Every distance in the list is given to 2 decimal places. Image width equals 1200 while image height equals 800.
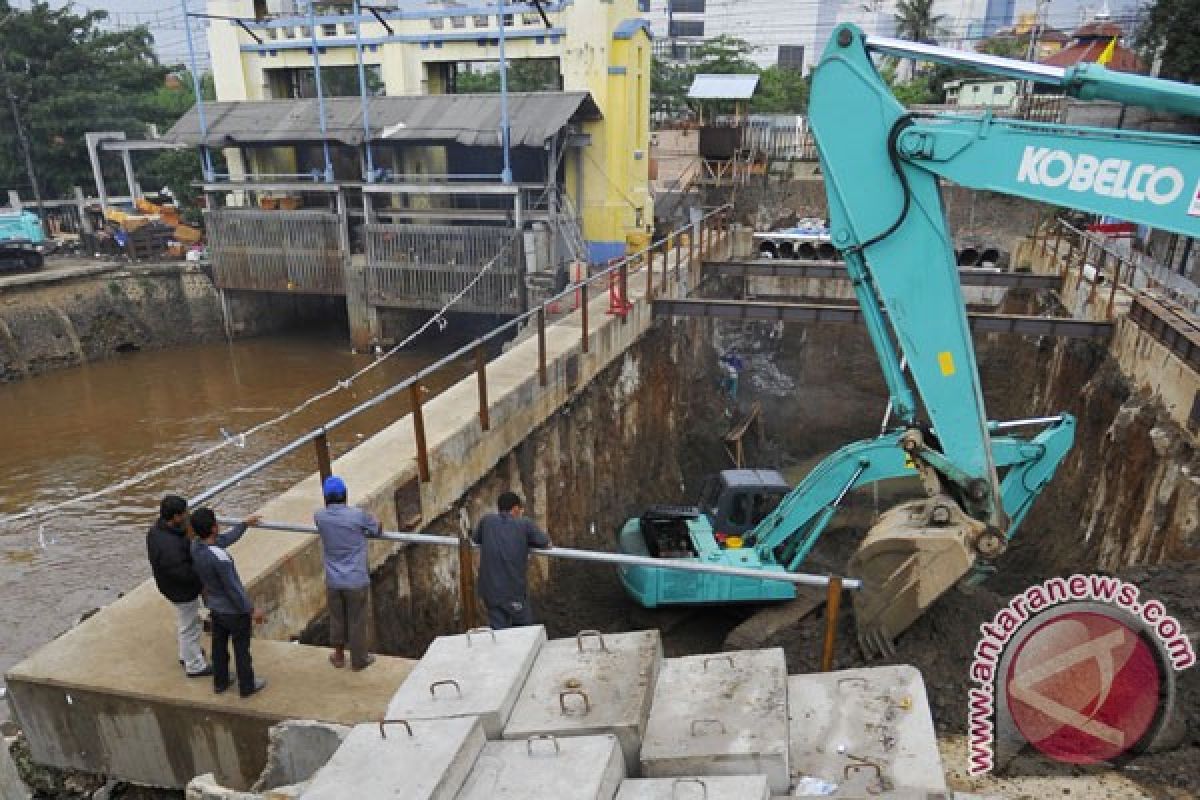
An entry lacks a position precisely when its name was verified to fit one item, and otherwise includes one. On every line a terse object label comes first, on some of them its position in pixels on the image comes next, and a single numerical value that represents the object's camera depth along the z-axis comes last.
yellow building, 20.52
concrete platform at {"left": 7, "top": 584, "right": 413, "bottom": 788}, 4.25
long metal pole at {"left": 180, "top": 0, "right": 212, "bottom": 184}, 19.53
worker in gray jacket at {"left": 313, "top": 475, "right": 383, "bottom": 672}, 4.62
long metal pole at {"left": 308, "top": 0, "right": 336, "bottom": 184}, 20.14
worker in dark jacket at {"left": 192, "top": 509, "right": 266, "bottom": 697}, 4.18
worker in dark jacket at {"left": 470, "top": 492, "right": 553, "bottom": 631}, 5.18
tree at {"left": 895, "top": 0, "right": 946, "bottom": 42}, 46.03
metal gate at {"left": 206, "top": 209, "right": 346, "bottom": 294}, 20.45
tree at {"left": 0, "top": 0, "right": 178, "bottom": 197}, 26.42
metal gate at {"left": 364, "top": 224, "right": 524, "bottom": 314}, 18.86
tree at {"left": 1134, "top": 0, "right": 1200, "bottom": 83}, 16.94
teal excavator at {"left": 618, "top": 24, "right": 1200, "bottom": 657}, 5.27
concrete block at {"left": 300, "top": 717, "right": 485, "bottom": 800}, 2.68
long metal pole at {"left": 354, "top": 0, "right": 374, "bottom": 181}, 19.70
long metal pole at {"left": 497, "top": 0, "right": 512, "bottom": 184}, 18.25
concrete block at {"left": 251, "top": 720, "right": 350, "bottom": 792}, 3.86
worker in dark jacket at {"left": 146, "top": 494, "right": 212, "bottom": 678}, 4.34
